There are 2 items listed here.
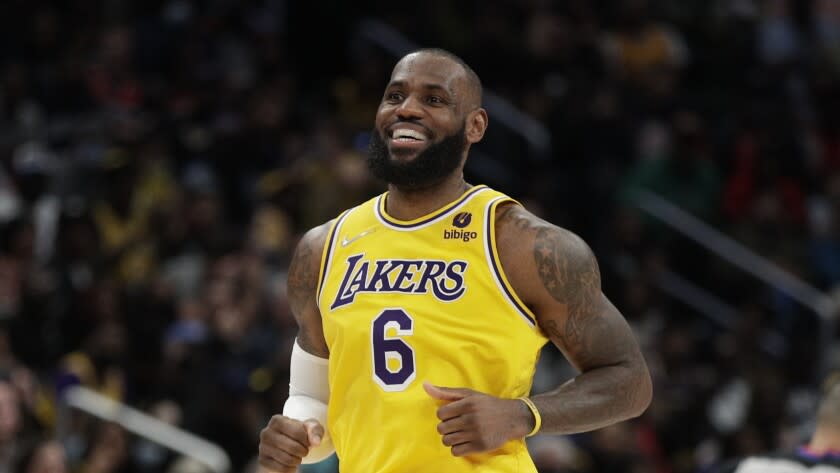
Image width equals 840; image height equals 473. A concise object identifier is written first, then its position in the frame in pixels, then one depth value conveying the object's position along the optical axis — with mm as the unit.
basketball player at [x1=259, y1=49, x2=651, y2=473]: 9117
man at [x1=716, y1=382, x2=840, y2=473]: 11789
